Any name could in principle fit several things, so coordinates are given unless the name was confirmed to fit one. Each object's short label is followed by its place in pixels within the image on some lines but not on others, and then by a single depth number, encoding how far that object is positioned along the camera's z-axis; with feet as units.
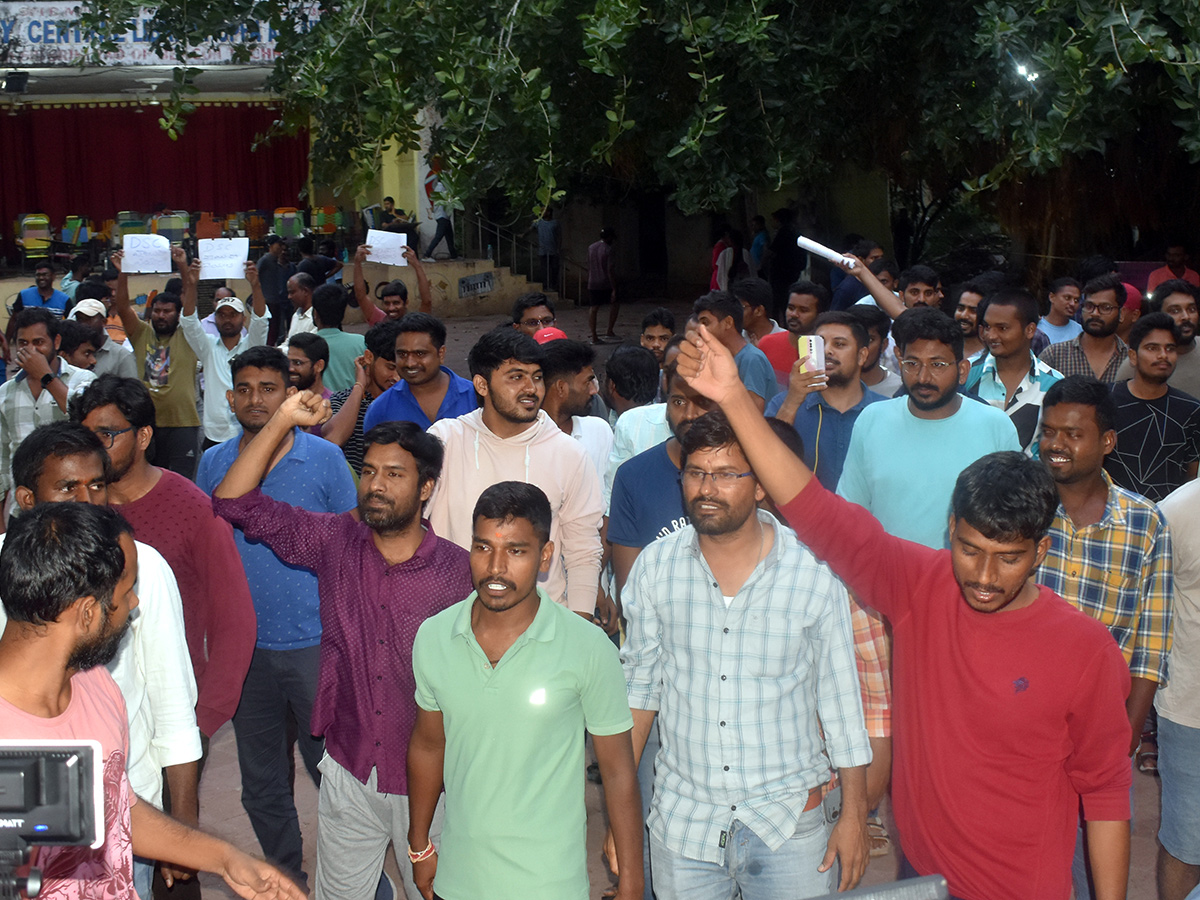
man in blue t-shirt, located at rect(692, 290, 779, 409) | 20.36
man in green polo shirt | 10.12
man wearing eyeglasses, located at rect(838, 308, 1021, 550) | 14.07
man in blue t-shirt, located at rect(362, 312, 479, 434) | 19.06
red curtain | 75.77
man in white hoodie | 15.03
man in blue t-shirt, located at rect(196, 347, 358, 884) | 14.17
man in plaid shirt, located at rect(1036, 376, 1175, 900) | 11.93
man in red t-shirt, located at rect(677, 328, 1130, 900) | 9.10
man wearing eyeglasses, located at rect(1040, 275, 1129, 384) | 22.02
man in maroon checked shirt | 11.99
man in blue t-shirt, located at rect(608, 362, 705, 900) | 13.58
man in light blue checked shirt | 10.37
